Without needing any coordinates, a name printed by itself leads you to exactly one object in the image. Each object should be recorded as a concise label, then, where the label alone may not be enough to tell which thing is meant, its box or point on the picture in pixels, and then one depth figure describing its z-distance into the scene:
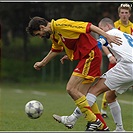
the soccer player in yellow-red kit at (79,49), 17.66
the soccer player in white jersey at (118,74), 18.25
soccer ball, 18.70
